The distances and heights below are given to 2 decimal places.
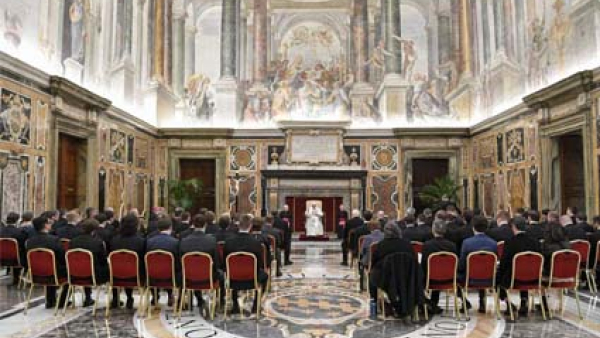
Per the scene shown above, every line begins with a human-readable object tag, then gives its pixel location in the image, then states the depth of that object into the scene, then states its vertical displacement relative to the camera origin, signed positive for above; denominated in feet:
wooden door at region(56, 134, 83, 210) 41.73 +2.11
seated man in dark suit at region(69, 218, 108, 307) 22.85 -2.16
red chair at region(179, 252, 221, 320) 21.42 -3.10
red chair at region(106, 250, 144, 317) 22.30 -3.17
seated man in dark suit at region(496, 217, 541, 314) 21.66 -2.26
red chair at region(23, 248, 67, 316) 22.72 -3.12
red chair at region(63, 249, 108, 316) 22.22 -3.06
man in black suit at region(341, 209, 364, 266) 39.60 -2.54
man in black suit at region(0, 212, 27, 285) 27.17 -1.85
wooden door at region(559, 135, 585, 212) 44.04 +2.43
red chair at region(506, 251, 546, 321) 21.33 -3.16
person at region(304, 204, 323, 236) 60.85 -3.01
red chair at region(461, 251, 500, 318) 21.79 -3.25
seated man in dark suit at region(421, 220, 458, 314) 21.83 -2.06
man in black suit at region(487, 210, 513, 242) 26.91 -1.90
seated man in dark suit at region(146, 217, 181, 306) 22.53 -2.00
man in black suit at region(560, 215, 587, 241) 27.25 -1.97
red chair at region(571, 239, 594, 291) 25.93 -2.80
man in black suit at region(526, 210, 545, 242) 27.61 -1.67
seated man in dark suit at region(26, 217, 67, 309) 23.26 -2.17
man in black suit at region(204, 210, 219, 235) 31.08 -1.72
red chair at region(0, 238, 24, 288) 27.12 -2.86
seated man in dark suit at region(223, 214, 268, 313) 22.45 -2.08
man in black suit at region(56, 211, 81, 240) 26.76 -1.63
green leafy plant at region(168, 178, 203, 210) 63.26 +0.57
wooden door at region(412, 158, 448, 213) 67.00 +3.11
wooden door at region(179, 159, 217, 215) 68.18 +2.80
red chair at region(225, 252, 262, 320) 21.98 -3.10
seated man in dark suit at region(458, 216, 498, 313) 22.12 -2.05
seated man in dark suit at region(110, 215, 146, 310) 22.90 -1.93
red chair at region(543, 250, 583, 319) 21.86 -3.20
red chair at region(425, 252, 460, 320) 21.59 -3.19
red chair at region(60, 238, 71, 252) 25.99 -2.25
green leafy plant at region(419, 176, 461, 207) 60.80 +0.51
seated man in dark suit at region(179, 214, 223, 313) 21.99 -2.03
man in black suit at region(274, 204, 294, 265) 40.68 -3.17
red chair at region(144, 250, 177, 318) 21.90 -3.07
